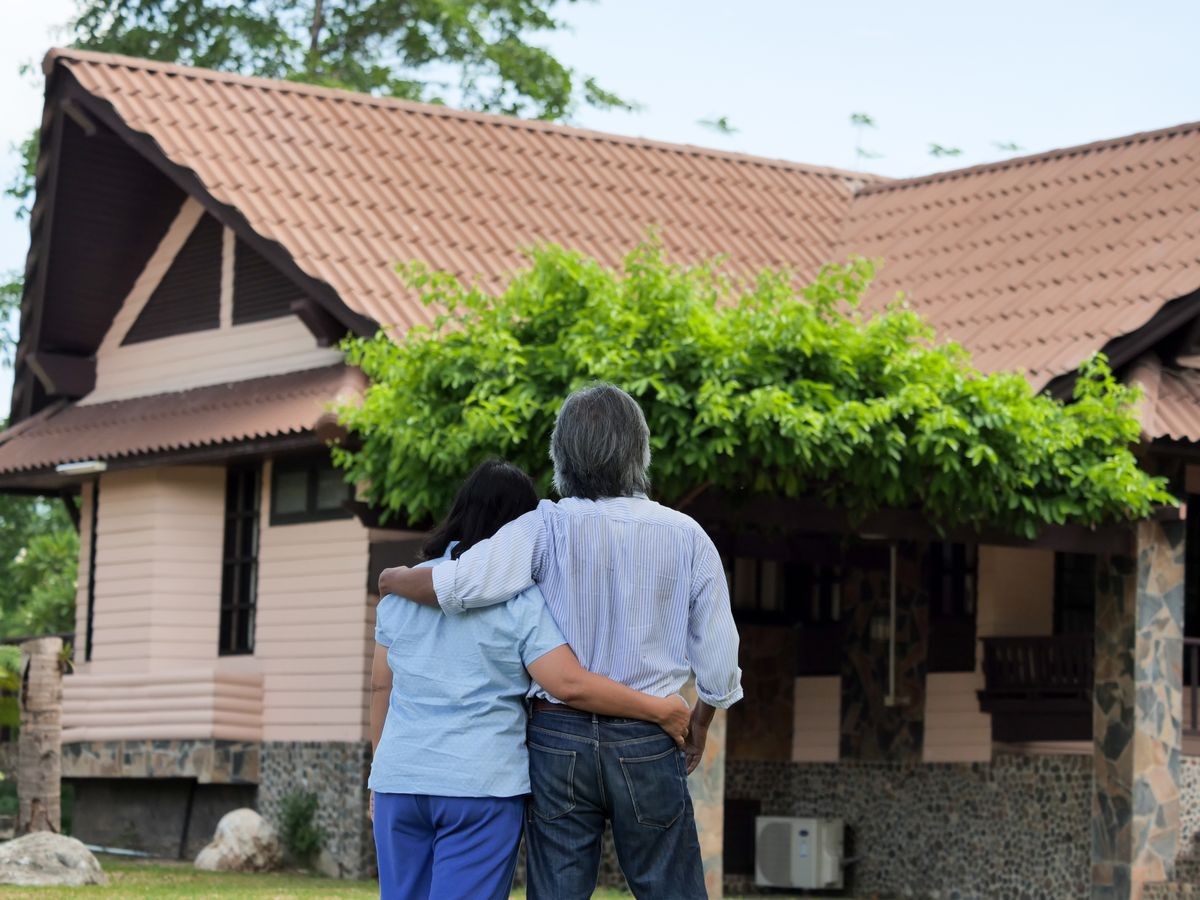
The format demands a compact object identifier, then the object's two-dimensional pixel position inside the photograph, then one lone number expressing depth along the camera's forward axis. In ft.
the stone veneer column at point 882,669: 56.12
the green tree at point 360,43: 92.17
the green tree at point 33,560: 90.94
